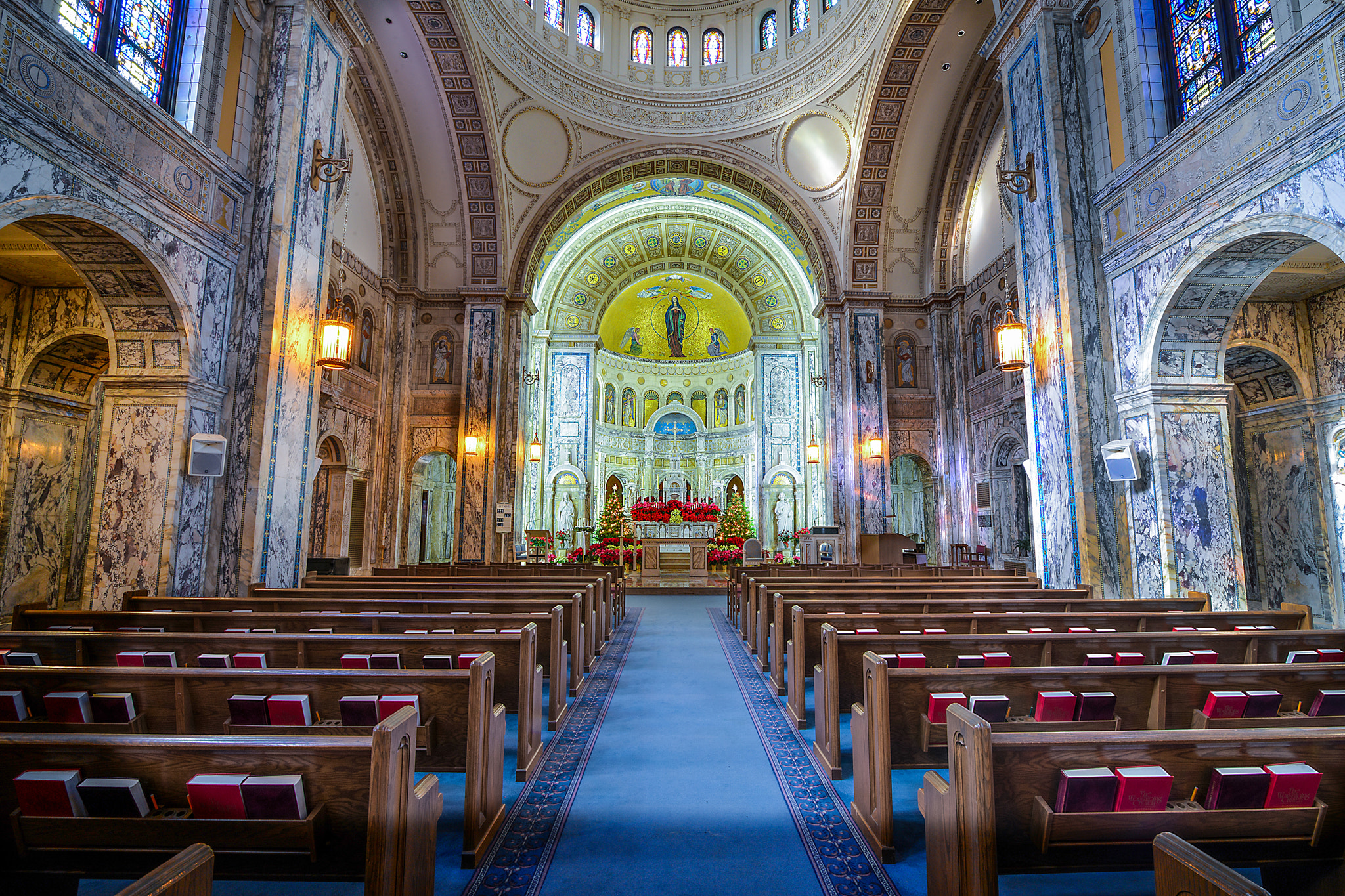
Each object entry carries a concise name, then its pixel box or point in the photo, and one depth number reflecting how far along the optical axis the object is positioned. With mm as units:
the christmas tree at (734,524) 18375
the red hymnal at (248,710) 2824
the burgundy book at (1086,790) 1995
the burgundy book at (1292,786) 1975
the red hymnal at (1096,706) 2887
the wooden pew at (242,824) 1939
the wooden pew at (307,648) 3670
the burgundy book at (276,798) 1954
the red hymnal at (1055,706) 2904
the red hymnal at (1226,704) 2820
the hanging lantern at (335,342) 8305
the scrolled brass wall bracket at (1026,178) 8711
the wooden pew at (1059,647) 3885
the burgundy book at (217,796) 1935
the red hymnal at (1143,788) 1990
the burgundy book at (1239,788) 1995
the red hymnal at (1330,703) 2953
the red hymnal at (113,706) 2846
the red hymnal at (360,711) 2793
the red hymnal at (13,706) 2887
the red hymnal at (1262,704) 2865
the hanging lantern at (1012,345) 8492
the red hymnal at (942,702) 3115
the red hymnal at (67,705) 2777
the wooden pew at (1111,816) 1989
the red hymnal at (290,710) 2824
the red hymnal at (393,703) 2877
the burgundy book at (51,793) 1889
